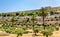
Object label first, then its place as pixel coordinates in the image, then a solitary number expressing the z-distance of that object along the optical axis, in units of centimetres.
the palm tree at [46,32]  2415
